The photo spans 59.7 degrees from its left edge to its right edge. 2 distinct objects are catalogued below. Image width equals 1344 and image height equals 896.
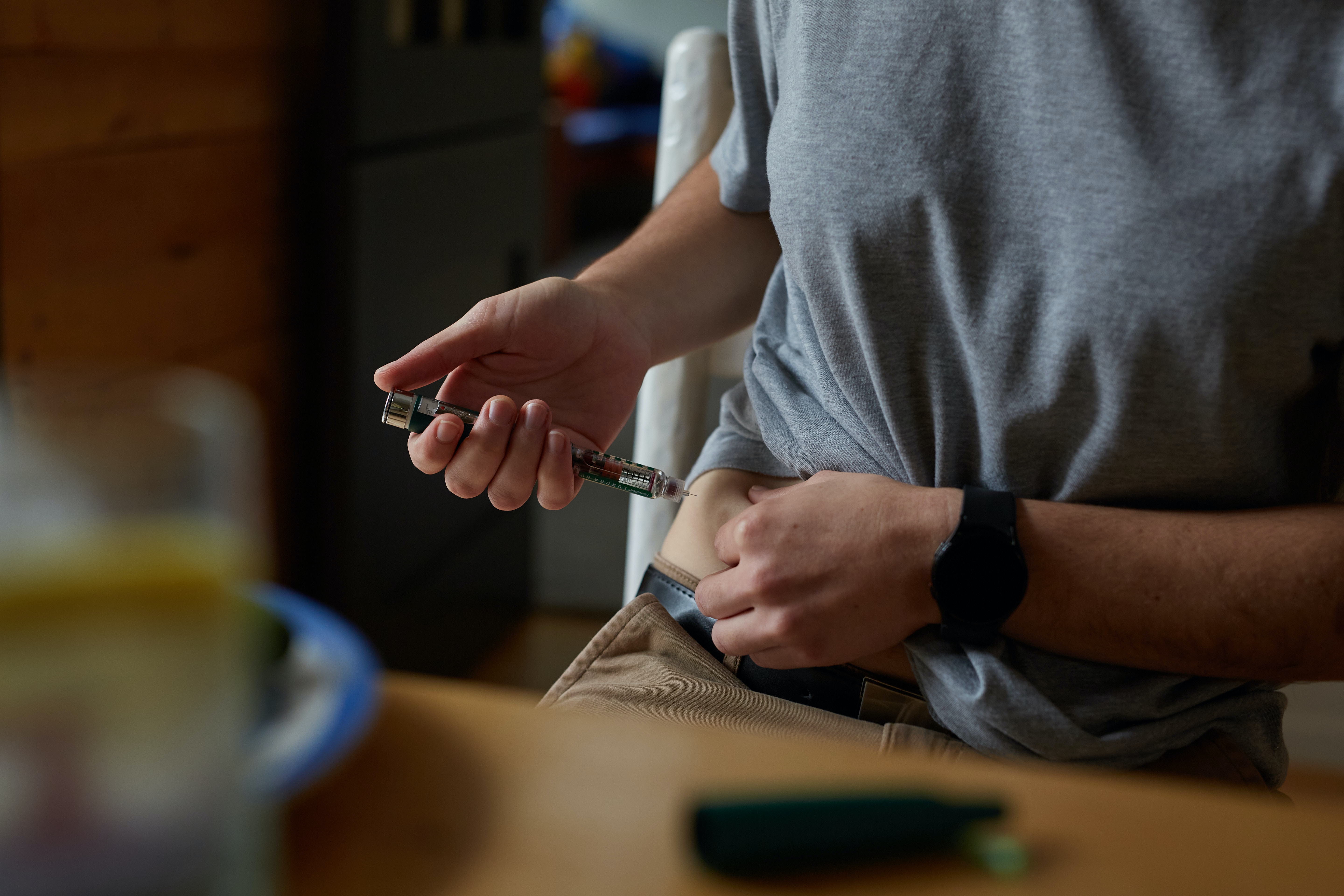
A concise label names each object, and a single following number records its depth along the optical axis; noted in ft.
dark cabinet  5.30
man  1.97
